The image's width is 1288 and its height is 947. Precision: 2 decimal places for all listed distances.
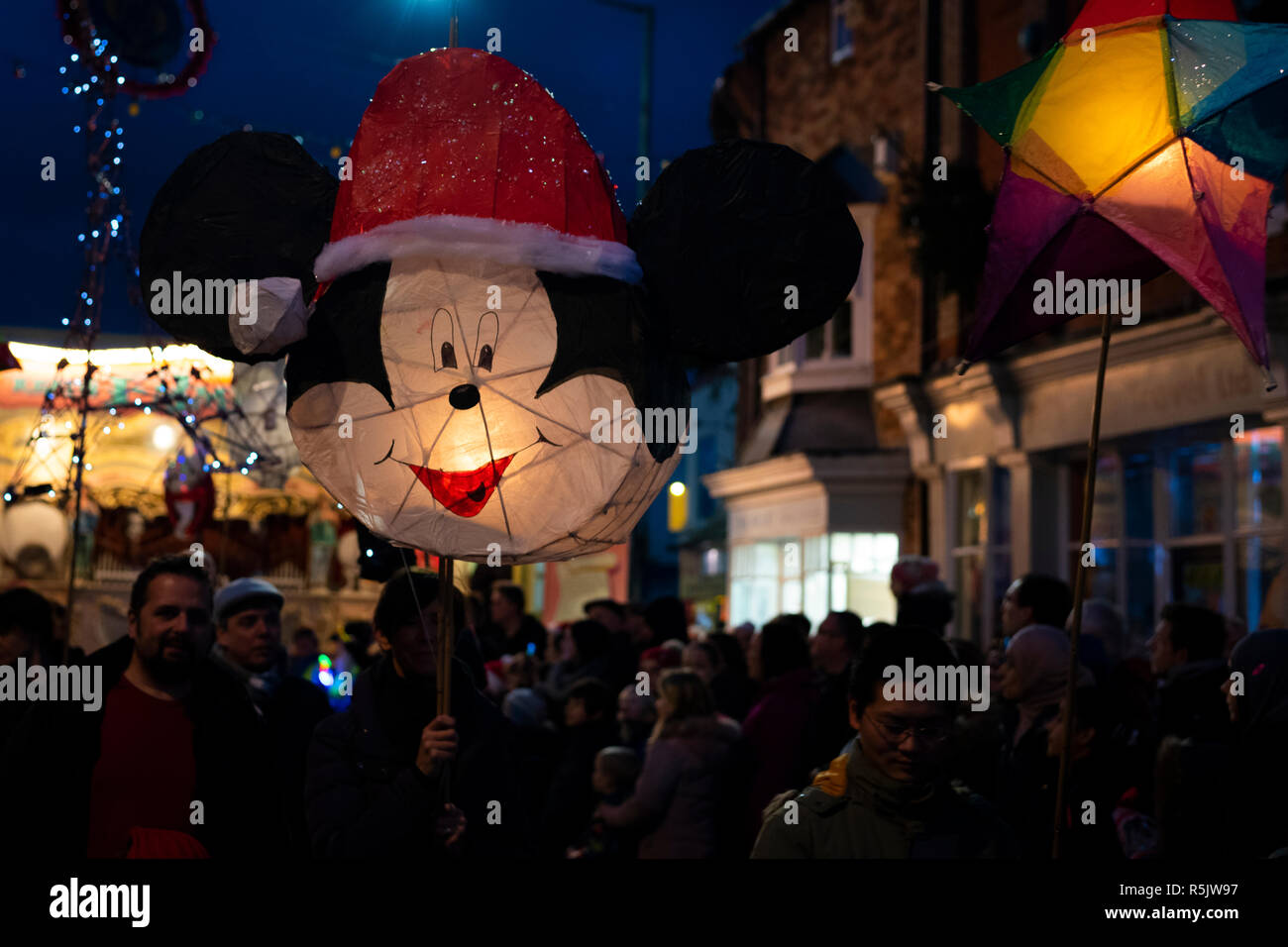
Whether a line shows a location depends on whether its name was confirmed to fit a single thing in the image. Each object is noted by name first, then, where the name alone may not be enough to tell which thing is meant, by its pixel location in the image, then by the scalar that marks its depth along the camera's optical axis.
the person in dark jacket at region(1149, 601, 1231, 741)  4.75
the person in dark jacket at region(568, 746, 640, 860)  6.81
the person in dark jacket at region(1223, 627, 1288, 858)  3.79
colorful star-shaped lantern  3.40
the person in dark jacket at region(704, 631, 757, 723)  7.89
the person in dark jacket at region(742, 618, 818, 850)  6.21
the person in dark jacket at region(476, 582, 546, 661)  9.93
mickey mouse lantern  3.07
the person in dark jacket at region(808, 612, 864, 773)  6.07
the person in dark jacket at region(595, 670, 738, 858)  6.18
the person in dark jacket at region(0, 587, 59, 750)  5.15
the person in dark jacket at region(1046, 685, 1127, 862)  4.43
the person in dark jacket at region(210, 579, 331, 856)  4.29
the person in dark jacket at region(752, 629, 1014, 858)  3.06
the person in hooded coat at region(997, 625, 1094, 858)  4.42
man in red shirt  3.49
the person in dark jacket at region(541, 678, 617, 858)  7.47
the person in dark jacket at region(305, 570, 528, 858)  3.38
